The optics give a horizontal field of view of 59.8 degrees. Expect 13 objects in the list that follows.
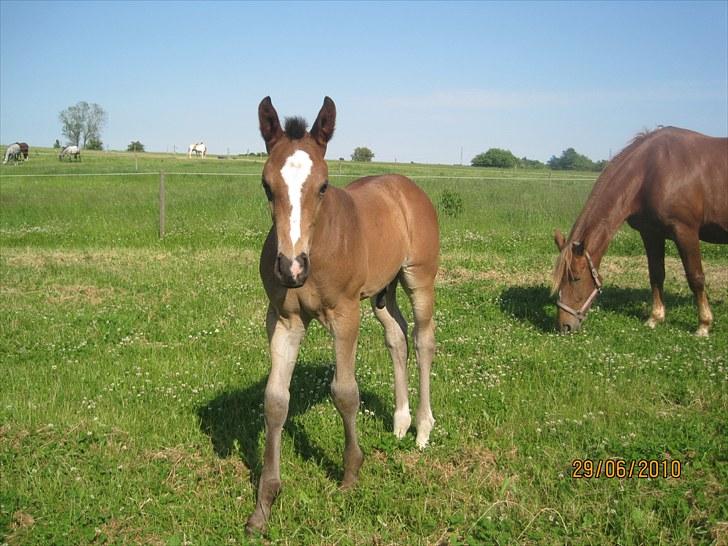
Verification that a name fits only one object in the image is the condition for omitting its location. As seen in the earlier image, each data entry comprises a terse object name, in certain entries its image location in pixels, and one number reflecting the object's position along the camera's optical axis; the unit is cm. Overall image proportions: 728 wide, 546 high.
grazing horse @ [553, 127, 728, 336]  845
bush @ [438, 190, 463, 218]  1853
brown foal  350
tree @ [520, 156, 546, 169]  8231
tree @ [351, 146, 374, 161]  6950
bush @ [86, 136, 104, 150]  8850
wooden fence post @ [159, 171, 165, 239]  1561
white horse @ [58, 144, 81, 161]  4828
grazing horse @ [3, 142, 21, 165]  4486
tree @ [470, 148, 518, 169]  7844
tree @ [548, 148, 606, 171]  7914
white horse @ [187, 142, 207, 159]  6943
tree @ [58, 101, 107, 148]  9688
